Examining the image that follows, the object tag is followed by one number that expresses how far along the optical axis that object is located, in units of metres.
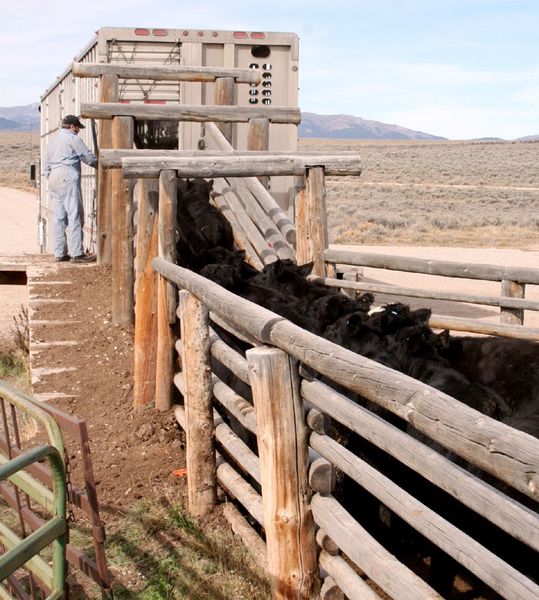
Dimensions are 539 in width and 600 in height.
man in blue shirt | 10.59
